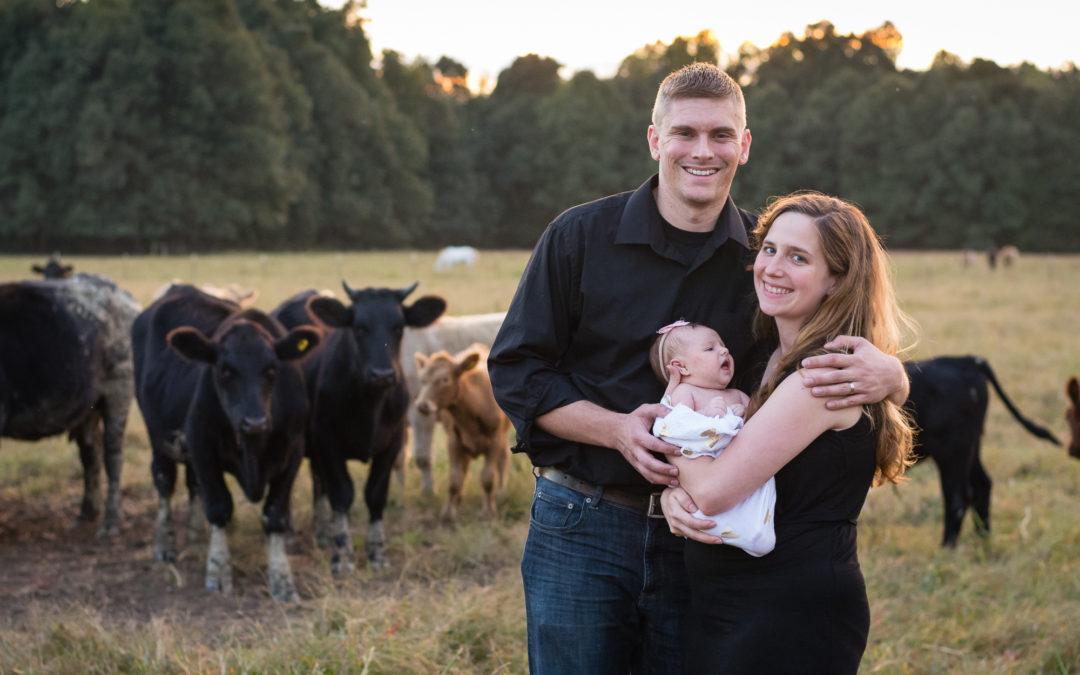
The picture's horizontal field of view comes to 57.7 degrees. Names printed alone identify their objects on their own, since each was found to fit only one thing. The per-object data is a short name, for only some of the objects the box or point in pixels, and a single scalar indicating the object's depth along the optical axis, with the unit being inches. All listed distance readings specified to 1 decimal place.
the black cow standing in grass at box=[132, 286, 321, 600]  241.6
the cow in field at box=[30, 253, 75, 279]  526.2
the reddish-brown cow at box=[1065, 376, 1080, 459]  298.5
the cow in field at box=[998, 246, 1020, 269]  1621.6
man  114.7
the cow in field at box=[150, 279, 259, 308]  490.6
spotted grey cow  285.1
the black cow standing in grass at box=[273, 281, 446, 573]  267.9
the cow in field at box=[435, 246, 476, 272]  1507.8
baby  100.3
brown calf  307.6
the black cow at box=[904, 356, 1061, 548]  280.7
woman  99.3
